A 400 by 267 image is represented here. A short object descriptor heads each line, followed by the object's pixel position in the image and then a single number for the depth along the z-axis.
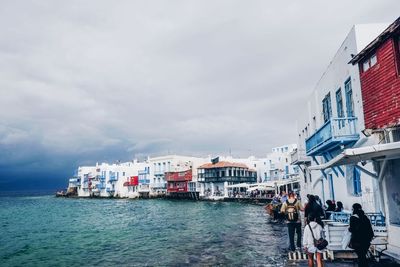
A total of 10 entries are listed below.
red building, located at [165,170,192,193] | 78.07
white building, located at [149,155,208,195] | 83.00
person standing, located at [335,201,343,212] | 13.83
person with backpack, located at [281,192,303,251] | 10.84
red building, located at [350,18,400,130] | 10.00
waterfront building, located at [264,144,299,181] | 60.97
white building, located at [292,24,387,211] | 12.40
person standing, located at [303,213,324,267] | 8.32
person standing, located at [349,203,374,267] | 7.68
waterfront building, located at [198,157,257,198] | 69.75
